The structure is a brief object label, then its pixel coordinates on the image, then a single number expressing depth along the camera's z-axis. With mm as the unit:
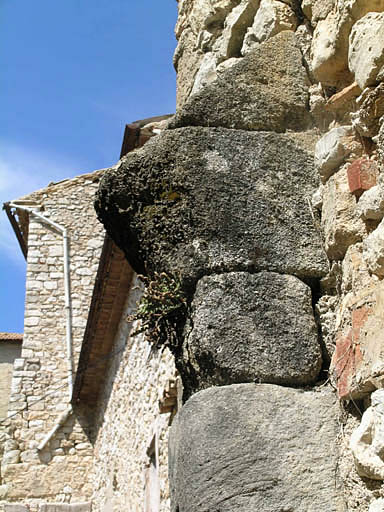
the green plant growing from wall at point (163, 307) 1818
